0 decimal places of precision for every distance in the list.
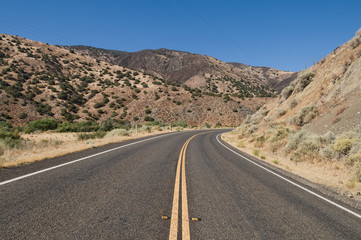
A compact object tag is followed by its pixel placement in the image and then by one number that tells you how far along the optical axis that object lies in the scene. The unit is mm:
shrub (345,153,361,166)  8186
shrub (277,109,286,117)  21541
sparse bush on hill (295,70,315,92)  23148
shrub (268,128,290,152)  14365
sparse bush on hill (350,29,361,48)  18453
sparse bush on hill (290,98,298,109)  20516
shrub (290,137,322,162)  10867
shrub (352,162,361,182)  7242
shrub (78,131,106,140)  19564
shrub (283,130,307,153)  12555
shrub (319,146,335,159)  9812
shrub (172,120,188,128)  50562
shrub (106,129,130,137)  23850
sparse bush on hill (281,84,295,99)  25609
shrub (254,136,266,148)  17198
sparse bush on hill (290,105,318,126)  15742
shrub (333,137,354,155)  9406
